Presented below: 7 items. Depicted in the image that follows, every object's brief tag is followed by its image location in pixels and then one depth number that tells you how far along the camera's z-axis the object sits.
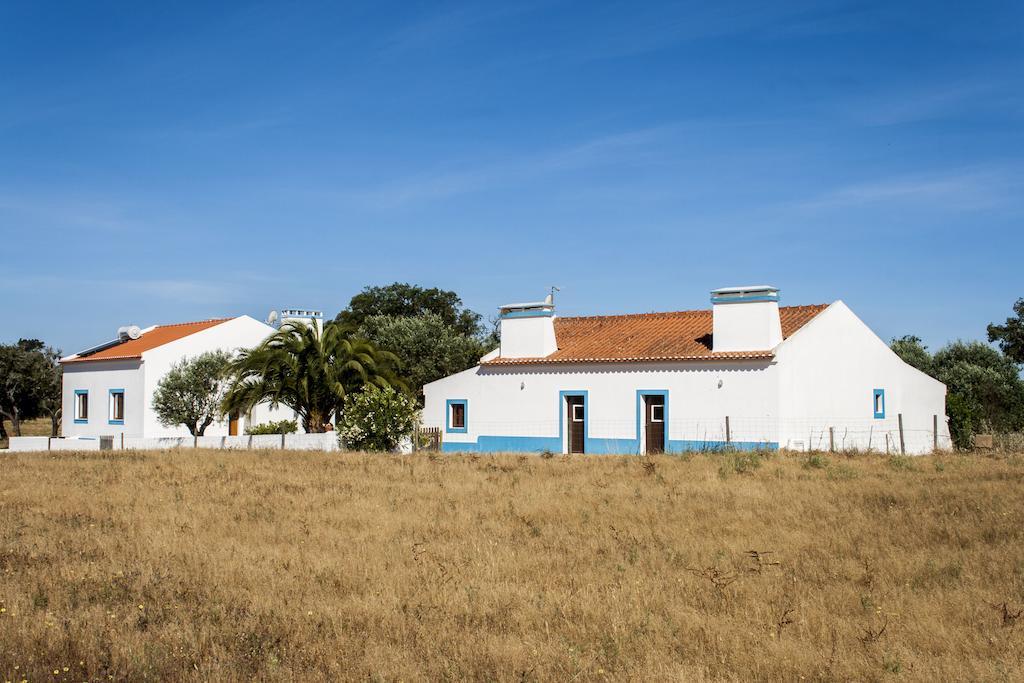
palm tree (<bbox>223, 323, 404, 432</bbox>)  32.19
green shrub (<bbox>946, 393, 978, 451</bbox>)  34.34
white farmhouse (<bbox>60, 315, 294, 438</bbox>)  38.25
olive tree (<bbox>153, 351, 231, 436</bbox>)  36.81
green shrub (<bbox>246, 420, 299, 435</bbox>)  36.12
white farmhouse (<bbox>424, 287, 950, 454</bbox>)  28.75
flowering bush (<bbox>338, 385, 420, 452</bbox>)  30.94
